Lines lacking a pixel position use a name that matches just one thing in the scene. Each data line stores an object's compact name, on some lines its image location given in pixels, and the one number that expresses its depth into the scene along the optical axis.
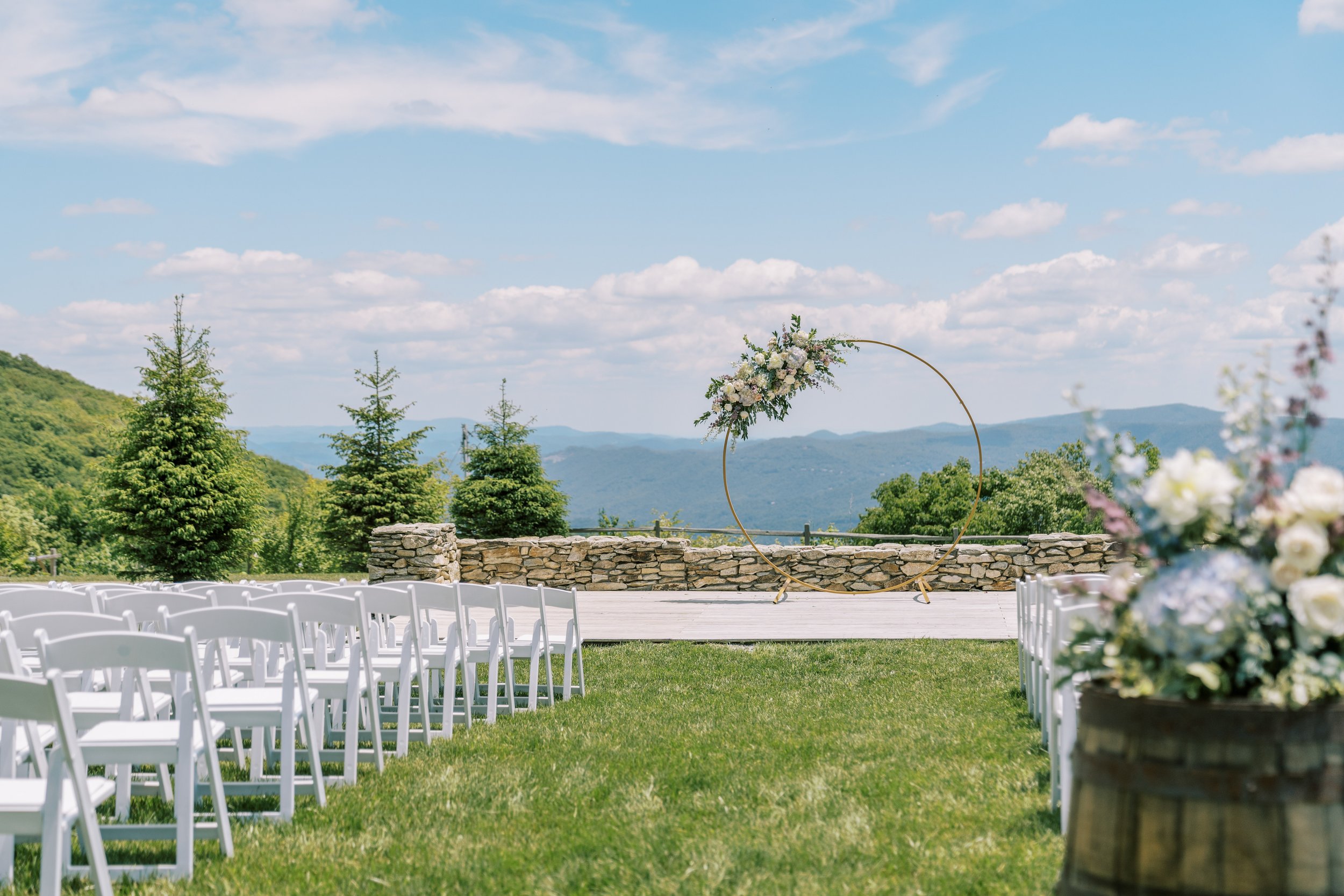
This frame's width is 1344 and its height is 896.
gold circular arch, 12.27
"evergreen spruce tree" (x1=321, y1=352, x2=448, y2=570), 18.09
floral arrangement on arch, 12.49
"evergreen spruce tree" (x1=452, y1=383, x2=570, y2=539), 19.92
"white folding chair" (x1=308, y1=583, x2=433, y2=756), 5.36
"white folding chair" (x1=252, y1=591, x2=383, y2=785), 4.73
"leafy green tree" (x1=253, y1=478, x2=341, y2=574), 31.62
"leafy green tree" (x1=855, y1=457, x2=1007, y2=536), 45.91
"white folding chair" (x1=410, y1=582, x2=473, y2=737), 5.77
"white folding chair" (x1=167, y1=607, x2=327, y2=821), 4.08
